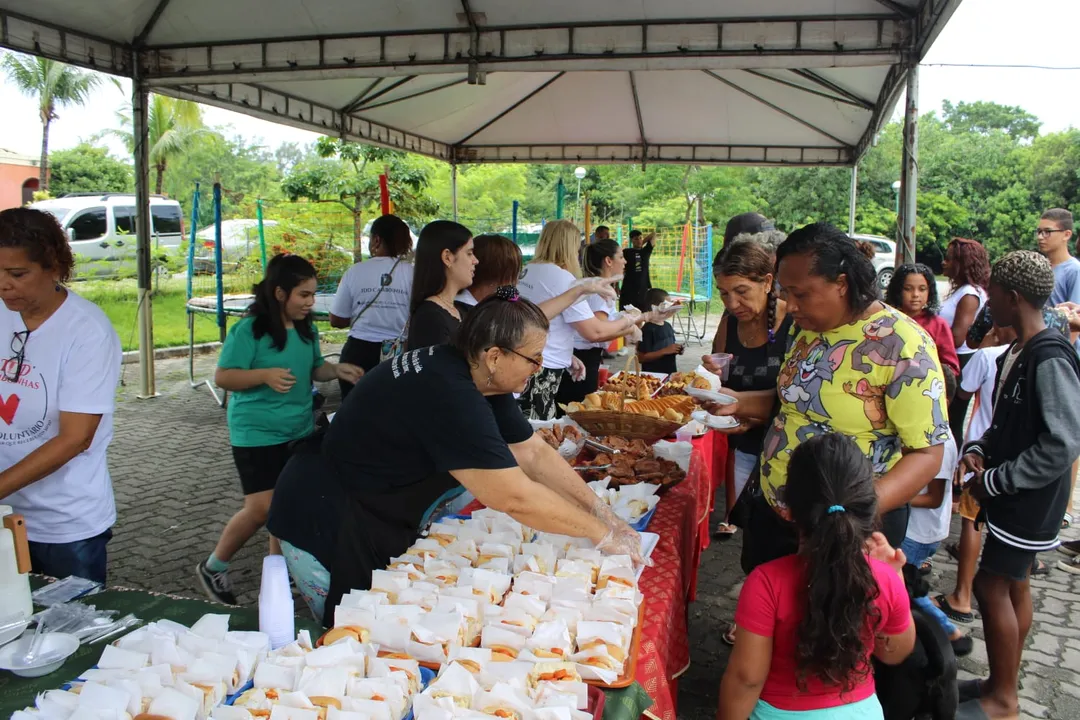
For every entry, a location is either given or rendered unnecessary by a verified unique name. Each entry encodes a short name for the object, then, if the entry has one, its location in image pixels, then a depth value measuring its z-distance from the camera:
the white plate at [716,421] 2.88
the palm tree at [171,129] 23.59
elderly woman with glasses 1.80
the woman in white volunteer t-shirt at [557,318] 4.27
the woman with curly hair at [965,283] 4.86
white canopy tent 4.79
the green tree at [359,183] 13.33
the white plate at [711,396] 2.73
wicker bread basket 3.40
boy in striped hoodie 2.43
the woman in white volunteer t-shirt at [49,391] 2.02
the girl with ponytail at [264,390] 3.22
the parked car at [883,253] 19.39
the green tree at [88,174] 29.00
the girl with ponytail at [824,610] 1.60
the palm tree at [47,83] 23.41
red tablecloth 1.74
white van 16.17
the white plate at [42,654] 1.49
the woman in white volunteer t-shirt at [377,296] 4.62
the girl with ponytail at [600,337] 4.59
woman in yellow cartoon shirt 1.94
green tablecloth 1.43
